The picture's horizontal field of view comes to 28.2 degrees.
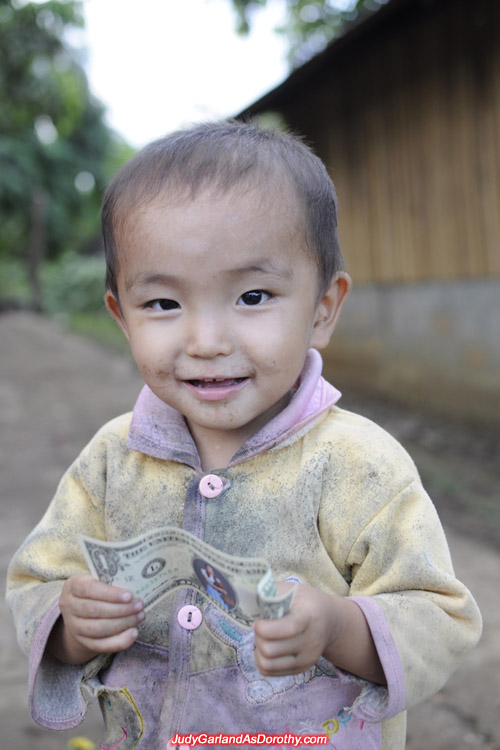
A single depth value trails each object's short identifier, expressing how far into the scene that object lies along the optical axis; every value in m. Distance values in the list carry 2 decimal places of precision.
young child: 0.51
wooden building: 4.67
